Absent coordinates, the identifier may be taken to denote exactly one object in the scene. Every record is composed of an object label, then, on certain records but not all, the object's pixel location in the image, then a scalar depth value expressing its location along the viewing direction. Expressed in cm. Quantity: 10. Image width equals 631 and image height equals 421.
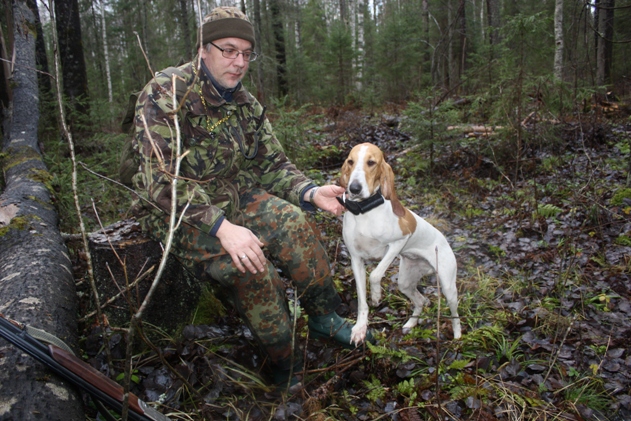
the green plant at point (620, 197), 508
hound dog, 290
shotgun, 158
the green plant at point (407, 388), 278
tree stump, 309
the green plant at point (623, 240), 442
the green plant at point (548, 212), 522
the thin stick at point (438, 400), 230
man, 266
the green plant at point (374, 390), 276
